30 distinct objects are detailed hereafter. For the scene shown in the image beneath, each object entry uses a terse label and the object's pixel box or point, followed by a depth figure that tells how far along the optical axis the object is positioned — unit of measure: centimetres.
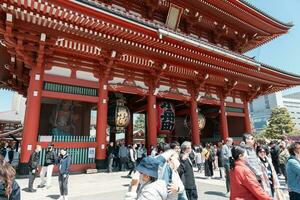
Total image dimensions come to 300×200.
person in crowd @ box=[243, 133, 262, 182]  345
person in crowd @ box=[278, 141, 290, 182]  723
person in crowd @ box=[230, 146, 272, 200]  275
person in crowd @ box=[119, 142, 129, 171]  1155
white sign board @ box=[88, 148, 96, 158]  1036
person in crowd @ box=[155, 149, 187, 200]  286
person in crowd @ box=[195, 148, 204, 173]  1210
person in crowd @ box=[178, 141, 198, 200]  436
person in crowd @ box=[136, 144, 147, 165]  1224
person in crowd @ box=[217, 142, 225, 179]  960
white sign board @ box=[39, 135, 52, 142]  936
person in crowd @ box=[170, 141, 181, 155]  468
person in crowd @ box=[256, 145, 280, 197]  399
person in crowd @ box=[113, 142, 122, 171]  1286
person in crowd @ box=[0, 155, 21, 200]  208
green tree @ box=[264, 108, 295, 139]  4425
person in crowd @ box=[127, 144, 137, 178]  1020
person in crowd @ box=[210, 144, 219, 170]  1091
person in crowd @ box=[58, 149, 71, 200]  610
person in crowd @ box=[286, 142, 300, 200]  385
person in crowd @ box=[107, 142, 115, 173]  1065
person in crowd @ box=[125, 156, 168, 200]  216
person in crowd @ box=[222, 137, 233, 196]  704
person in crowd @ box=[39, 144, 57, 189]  772
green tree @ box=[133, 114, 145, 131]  5543
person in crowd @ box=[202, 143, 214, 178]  1021
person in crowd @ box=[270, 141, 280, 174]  997
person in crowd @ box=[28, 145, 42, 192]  704
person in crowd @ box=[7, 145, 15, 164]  1518
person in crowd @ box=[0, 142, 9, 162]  1478
